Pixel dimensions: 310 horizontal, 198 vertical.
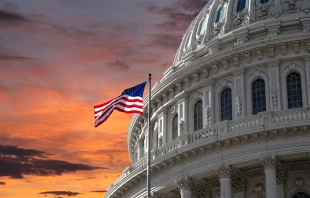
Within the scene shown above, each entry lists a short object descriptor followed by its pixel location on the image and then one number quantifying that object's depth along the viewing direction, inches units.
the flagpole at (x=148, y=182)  1947.6
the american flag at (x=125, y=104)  2129.7
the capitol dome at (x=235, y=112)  2310.5
